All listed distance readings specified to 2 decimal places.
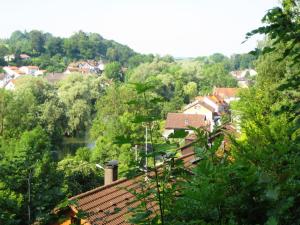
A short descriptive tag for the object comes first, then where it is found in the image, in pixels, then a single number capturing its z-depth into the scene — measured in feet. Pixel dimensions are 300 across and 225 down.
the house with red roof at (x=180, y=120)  149.38
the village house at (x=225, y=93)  275.53
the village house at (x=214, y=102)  217.15
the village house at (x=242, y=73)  506.97
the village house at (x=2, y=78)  317.46
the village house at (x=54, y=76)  314.98
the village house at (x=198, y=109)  196.07
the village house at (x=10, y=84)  255.29
